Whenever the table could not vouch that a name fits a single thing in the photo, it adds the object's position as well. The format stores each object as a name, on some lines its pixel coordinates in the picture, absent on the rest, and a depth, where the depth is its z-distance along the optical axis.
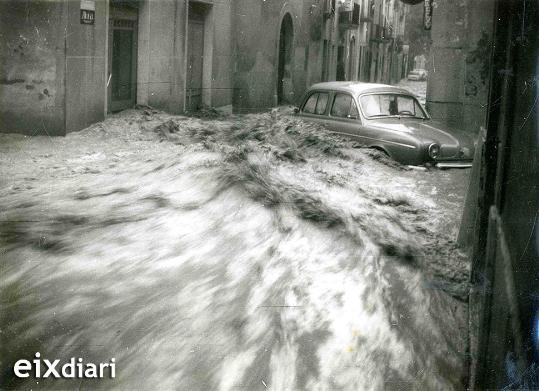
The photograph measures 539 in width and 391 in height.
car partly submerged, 8.28
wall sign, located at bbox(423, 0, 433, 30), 14.60
